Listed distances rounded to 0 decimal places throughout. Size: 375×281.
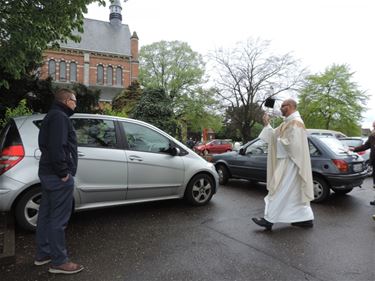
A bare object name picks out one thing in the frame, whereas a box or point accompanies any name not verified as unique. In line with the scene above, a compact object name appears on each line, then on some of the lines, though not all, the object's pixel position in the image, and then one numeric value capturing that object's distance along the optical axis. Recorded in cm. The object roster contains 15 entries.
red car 2998
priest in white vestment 435
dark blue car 606
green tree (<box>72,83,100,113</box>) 1294
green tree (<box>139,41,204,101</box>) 4291
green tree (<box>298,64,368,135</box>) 3550
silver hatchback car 387
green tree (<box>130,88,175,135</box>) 1296
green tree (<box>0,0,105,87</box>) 507
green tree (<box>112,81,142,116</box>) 1686
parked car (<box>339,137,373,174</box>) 1211
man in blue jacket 283
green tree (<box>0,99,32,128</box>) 884
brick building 4053
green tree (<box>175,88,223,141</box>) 4112
